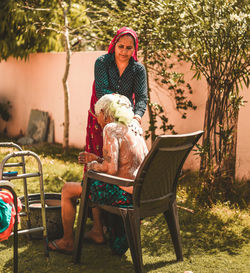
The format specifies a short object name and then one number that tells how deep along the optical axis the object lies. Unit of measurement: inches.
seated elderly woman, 126.9
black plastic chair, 120.0
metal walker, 110.8
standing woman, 161.2
